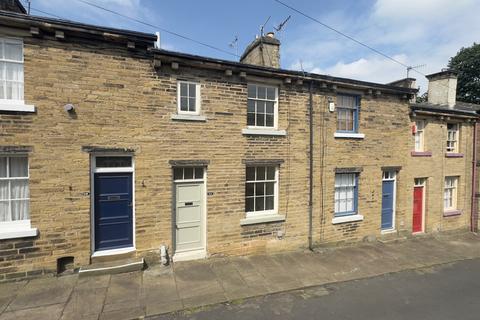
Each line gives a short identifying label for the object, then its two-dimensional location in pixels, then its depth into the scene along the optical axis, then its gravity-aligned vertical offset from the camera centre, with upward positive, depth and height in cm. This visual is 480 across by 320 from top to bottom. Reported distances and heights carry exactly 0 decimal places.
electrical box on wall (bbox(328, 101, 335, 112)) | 939 +167
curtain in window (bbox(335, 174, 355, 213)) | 982 -130
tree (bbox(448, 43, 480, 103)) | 3078 +919
